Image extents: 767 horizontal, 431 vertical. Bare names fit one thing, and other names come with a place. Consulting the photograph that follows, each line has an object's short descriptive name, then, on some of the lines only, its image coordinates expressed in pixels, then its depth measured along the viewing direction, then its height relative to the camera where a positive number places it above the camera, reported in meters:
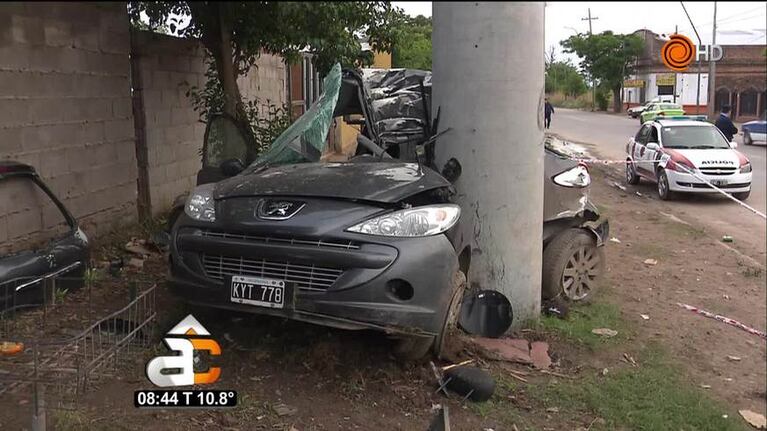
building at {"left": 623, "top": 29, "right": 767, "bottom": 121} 50.44 +1.18
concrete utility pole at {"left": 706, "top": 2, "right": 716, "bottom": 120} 23.66 +0.70
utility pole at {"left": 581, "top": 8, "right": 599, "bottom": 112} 65.88 +0.62
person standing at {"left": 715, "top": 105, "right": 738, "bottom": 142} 17.45 -0.64
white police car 13.92 -1.18
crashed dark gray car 3.75 -0.74
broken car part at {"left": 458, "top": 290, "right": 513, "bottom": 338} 5.02 -1.42
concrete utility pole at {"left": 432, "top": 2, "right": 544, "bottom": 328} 4.75 -0.21
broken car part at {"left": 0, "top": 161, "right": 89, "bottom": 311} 4.98 -1.05
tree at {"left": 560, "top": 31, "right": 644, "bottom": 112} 55.66 +3.50
